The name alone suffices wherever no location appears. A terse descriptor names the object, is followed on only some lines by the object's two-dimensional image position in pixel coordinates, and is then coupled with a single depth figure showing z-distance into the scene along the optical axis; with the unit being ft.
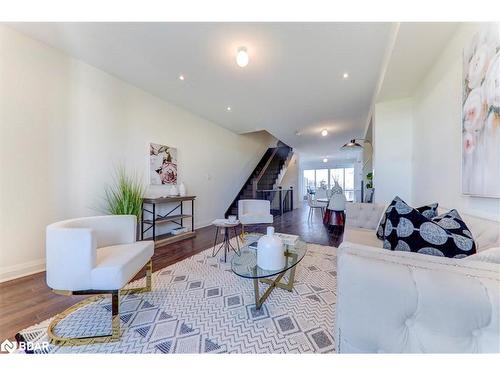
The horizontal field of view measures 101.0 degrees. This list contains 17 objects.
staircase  21.29
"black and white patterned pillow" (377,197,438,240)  5.29
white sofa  2.04
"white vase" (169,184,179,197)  13.25
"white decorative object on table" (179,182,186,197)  13.76
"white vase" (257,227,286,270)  5.50
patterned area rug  4.40
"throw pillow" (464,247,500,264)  2.63
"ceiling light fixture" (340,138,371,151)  16.06
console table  11.40
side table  9.52
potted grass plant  9.48
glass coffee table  5.34
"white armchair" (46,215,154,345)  4.58
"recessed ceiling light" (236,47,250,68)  7.69
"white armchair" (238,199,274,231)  12.73
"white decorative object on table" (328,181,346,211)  16.46
